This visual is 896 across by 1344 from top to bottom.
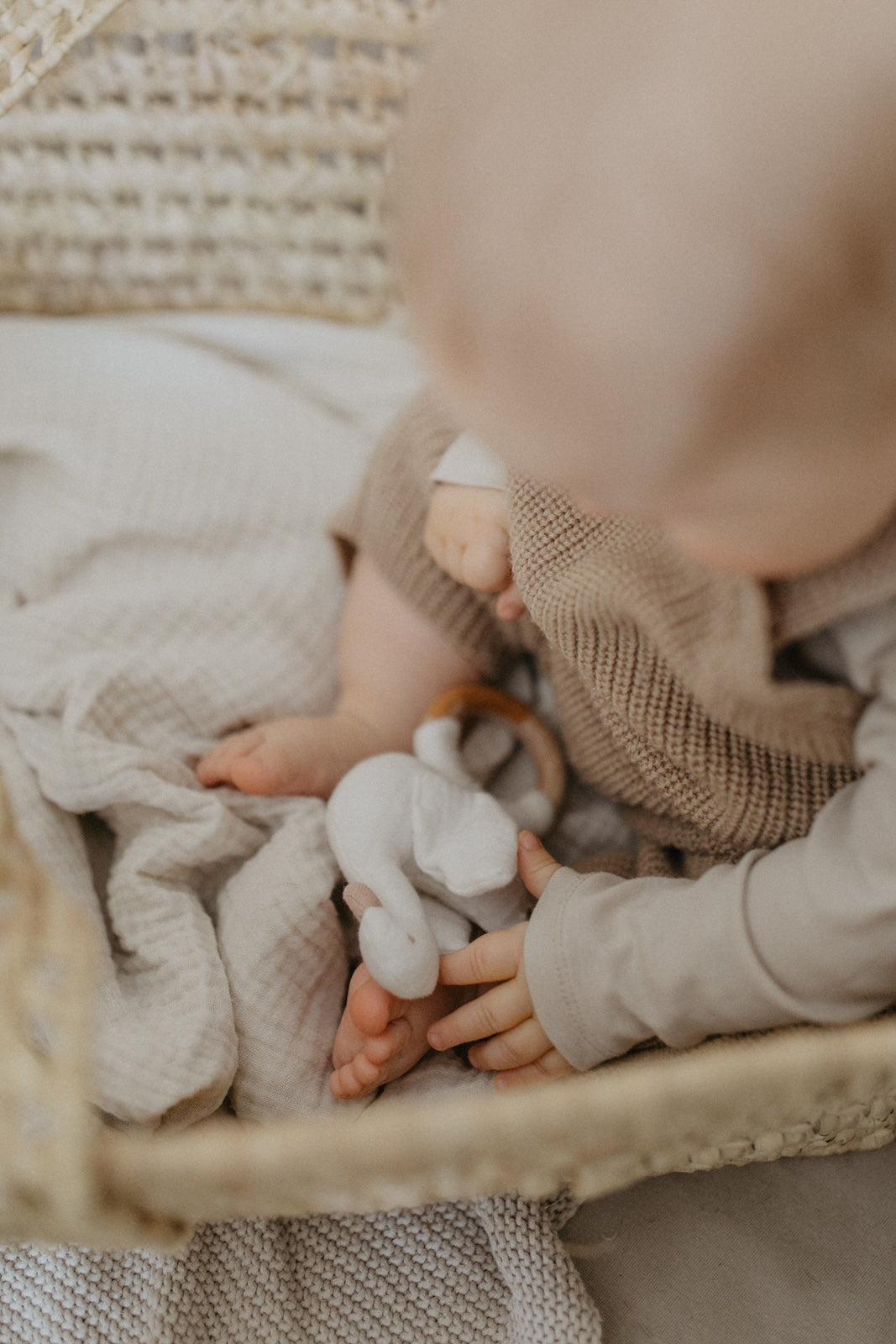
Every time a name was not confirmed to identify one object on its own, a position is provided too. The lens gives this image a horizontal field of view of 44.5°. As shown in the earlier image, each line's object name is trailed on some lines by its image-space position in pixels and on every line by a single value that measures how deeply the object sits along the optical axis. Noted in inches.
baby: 12.6
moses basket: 13.3
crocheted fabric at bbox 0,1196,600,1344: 21.2
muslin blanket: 21.5
